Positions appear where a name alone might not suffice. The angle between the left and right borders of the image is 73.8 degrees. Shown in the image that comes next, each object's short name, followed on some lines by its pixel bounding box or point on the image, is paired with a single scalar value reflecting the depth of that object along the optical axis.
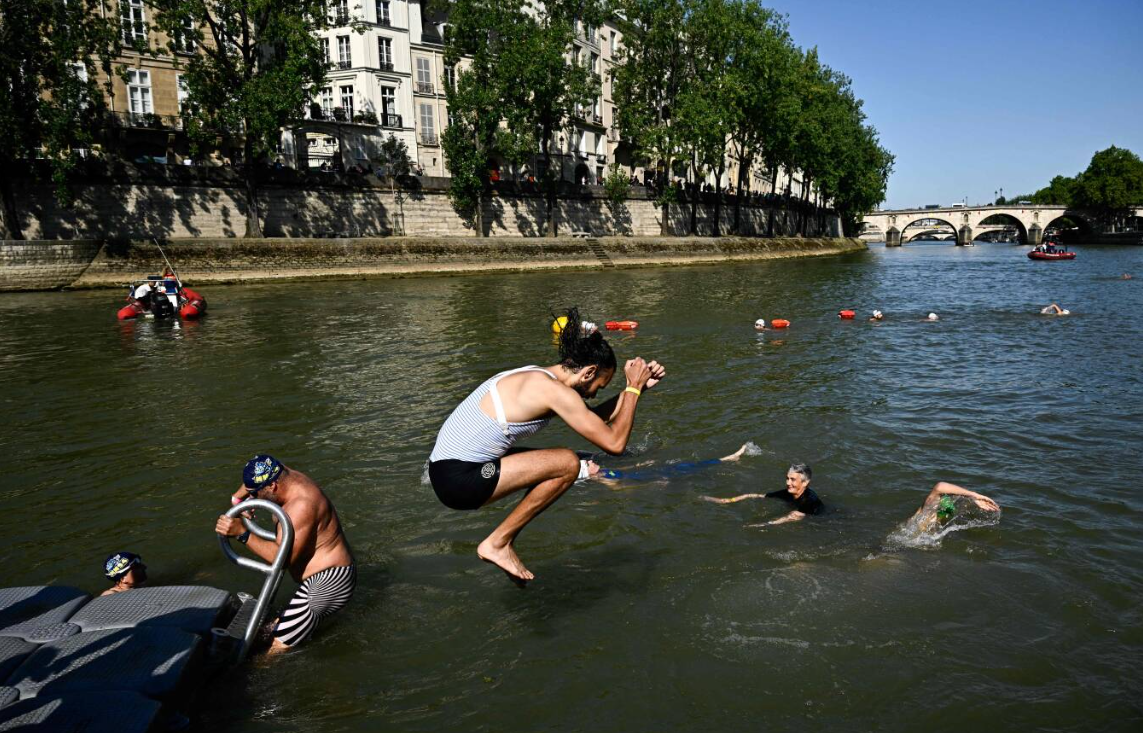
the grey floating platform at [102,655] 4.48
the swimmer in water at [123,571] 6.82
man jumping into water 5.52
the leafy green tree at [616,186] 65.00
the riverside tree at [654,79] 65.12
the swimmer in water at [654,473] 10.20
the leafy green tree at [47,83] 37.16
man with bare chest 5.98
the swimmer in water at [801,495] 8.67
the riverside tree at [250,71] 42.19
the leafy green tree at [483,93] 54.59
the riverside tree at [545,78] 54.09
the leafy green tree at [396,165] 55.44
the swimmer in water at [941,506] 8.04
